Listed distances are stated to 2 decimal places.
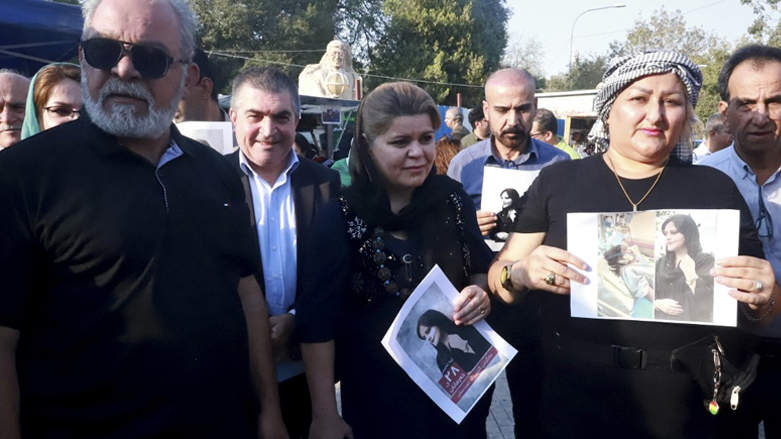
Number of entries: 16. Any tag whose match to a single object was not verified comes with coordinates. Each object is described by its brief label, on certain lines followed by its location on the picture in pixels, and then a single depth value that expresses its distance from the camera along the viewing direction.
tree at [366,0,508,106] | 33.41
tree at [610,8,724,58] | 34.56
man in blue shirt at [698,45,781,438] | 2.50
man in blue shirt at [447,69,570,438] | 3.04
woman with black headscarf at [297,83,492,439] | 2.12
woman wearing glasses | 2.86
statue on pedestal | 17.80
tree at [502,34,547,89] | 52.94
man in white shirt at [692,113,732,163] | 5.69
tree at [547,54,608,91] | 51.78
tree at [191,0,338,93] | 30.20
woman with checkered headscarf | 1.95
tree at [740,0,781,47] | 21.97
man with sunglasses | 1.59
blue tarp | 6.48
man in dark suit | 2.60
